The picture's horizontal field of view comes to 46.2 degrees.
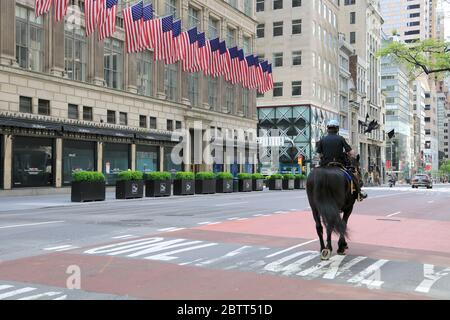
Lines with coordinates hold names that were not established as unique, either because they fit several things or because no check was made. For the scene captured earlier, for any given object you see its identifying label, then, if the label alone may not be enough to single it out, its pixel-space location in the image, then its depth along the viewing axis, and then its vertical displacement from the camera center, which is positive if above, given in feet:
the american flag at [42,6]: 95.66 +30.47
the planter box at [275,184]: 168.96 -4.16
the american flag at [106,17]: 107.45 +32.07
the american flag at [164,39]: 120.47 +31.02
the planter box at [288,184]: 174.94 -4.39
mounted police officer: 31.27 +1.30
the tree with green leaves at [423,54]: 80.33 +18.11
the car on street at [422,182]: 208.91 -4.88
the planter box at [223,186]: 134.28 -3.65
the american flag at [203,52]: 136.05 +31.22
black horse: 29.58 -1.54
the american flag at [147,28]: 116.57 +32.38
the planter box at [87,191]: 87.56 -3.09
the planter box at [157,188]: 107.14 -3.25
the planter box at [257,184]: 153.51 -3.86
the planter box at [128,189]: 98.73 -3.13
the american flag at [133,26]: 113.19 +31.72
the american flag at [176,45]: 126.00 +30.81
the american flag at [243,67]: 154.61 +30.81
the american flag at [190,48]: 130.25 +30.92
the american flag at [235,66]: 151.02 +30.60
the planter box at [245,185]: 145.79 -3.82
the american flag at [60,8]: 101.04 +31.85
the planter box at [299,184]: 182.70 -4.56
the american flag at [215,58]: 142.02 +31.03
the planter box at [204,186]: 124.16 -3.42
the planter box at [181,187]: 115.85 -3.33
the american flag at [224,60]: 146.00 +31.36
